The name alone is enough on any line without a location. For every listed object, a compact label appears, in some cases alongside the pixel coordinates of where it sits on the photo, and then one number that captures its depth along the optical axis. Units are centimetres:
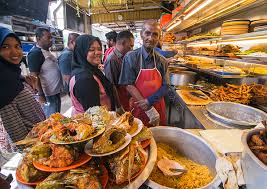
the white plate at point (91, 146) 71
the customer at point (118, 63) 251
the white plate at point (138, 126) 91
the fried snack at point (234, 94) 201
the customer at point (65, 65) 312
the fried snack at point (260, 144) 71
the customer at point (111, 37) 373
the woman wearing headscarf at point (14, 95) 156
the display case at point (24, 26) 408
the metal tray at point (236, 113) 154
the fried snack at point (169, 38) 616
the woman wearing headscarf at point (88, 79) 143
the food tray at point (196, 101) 214
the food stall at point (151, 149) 69
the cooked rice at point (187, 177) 93
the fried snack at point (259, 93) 192
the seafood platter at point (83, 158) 66
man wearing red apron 198
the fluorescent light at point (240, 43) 267
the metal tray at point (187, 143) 115
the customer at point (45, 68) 303
